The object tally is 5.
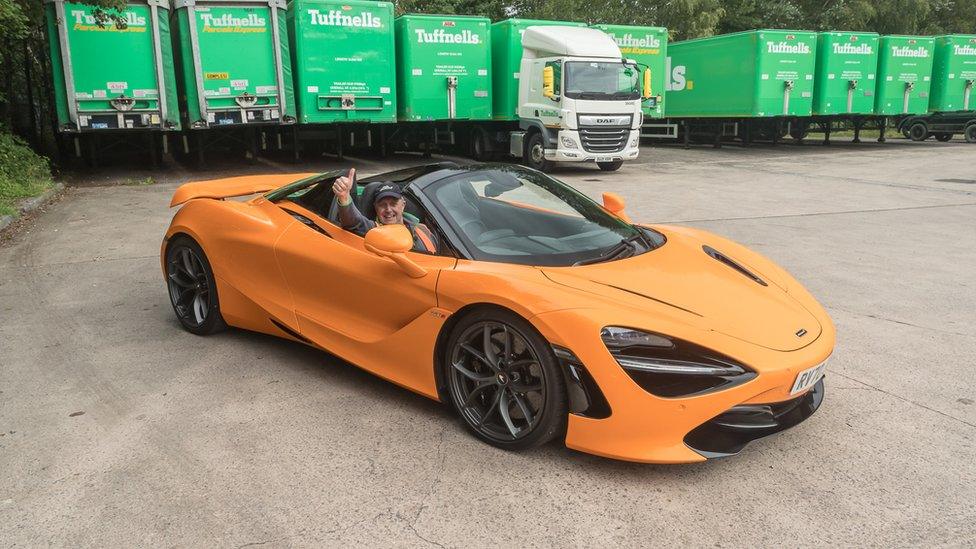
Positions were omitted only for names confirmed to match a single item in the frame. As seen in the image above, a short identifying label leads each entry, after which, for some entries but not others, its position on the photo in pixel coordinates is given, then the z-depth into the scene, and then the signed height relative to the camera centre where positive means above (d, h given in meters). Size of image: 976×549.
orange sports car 2.89 -0.88
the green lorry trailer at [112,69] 14.92 +1.05
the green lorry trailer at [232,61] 16.05 +1.24
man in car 3.98 -0.50
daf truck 16.22 +0.35
